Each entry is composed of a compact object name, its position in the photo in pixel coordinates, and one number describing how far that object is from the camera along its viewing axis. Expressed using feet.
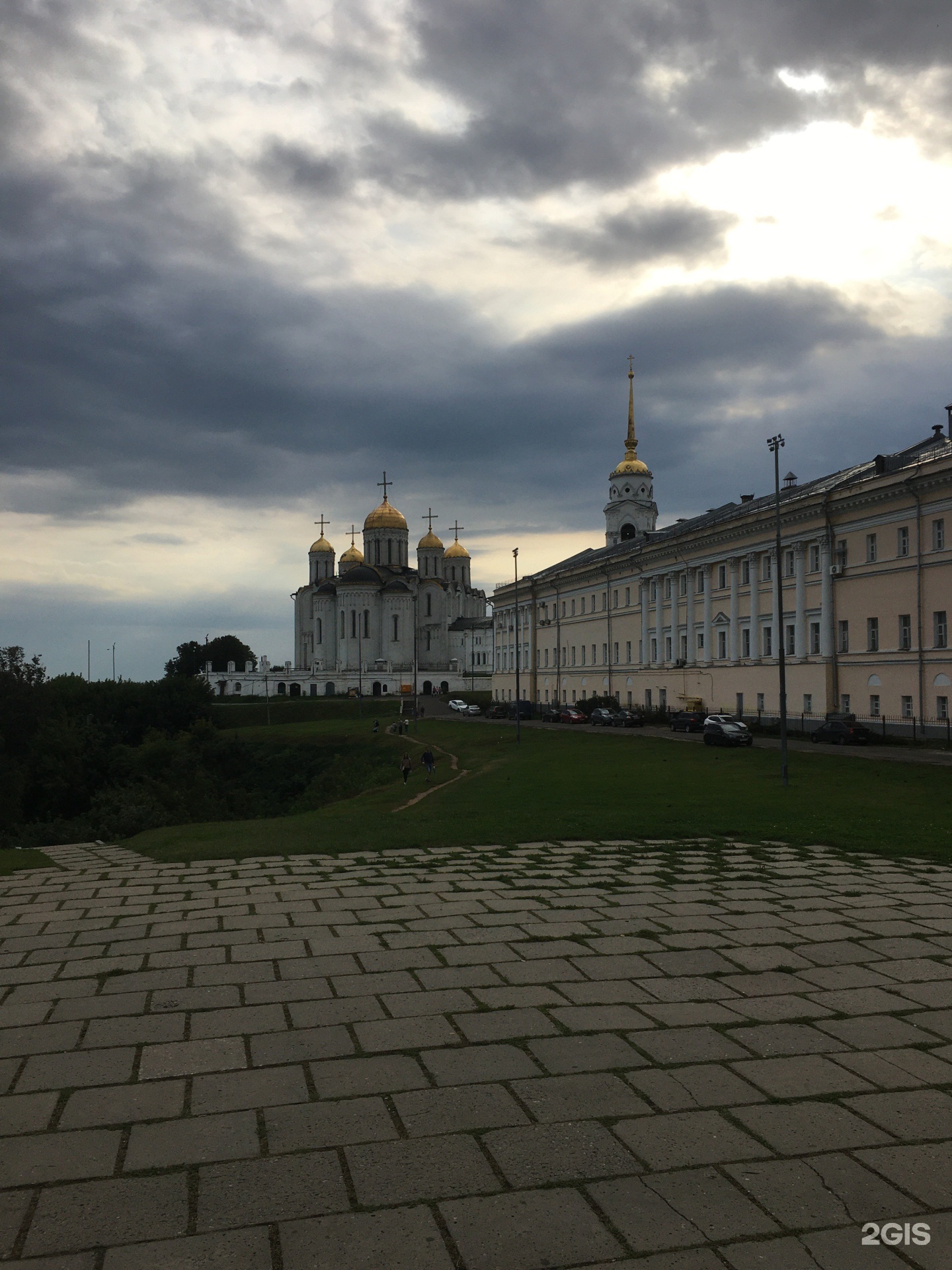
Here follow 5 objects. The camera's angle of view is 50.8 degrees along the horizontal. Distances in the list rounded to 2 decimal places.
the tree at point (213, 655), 472.03
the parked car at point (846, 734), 135.33
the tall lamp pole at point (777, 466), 97.33
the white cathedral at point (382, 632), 421.18
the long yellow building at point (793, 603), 134.21
